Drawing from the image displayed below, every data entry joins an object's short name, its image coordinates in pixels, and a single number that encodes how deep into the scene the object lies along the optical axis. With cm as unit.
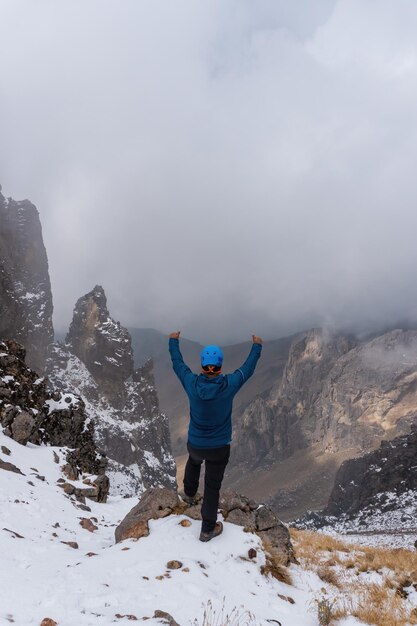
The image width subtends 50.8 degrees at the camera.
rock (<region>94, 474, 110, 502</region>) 1742
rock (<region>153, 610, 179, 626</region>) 516
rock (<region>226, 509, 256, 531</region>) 923
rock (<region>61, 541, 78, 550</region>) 894
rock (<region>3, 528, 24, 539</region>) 860
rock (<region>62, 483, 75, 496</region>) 1567
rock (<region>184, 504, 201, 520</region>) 898
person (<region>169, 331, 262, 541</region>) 761
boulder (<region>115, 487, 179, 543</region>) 880
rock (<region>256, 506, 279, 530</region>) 950
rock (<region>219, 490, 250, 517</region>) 970
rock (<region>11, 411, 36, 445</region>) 2012
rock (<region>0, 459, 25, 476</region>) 1437
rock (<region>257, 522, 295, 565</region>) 874
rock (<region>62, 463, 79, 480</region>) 1809
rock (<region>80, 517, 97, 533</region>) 1131
